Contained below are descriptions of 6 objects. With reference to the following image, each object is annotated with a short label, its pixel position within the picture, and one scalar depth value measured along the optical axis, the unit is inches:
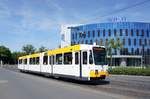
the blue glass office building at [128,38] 1969.5
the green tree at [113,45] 1628.1
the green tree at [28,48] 3058.1
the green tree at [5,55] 3237.5
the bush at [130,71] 829.1
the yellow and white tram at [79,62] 496.1
